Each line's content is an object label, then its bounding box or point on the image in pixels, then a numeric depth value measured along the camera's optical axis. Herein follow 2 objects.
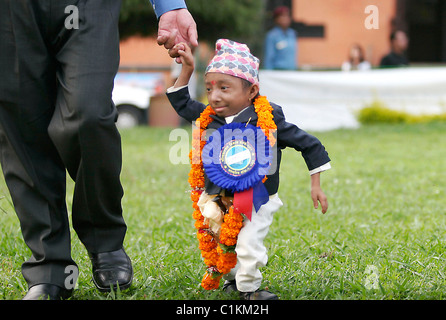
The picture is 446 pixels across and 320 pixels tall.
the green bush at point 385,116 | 11.82
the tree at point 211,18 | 11.88
